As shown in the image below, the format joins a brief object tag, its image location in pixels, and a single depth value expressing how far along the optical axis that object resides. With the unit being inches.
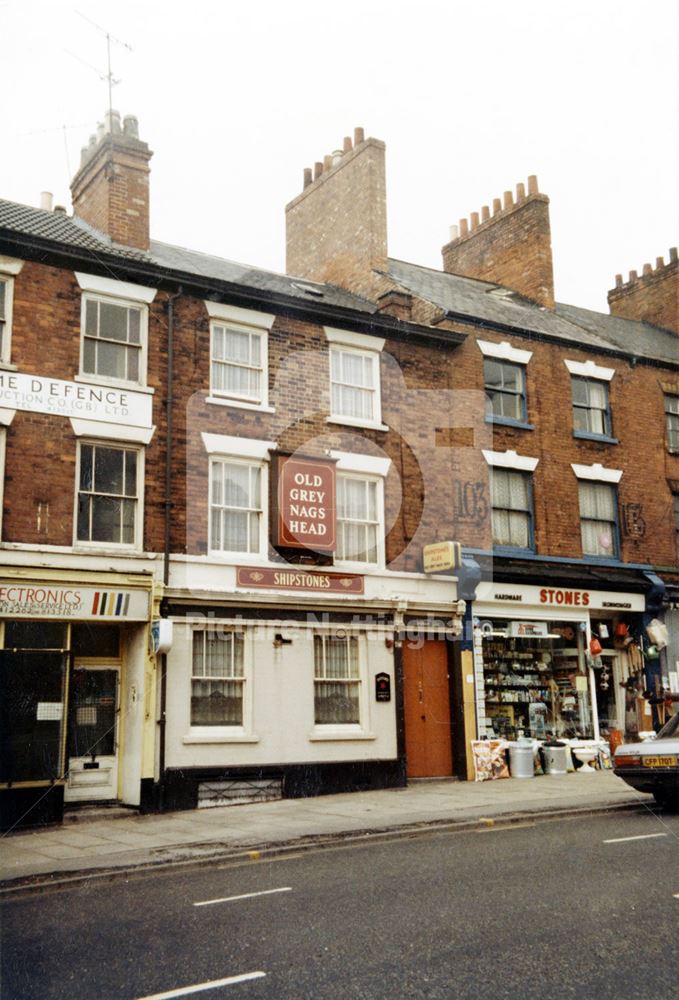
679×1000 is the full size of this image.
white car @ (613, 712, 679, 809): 512.1
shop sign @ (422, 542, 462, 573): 715.4
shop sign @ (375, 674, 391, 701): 700.7
